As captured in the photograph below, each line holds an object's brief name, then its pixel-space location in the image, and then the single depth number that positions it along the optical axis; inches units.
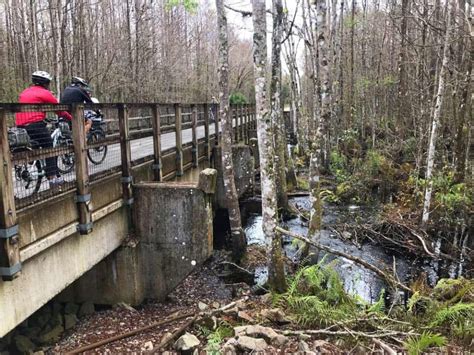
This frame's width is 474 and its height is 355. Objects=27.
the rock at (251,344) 210.7
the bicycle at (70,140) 268.4
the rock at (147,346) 241.2
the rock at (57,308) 305.0
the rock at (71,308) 305.9
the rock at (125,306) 309.4
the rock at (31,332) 272.1
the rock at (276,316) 255.6
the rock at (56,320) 289.9
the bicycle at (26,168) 217.2
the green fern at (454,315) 244.7
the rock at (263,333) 222.1
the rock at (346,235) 473.4
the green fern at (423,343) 200.5
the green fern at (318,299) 253.9
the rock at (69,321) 291.0
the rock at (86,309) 309.5
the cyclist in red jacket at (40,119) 232.4
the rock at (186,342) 230.1
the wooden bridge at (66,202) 190.5
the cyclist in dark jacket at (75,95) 326.0
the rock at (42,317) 286.2
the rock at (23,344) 256.8
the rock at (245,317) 258.6
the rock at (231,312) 271.1
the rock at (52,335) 270.7
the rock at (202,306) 301.0
